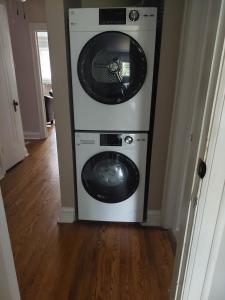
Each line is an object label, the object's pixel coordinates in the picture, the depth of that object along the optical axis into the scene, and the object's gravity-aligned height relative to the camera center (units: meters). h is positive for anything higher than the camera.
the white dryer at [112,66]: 1.50 +0.04
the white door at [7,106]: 2.97 -0.51
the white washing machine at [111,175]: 1.78 -0.87
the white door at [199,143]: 0.67 -0.24
